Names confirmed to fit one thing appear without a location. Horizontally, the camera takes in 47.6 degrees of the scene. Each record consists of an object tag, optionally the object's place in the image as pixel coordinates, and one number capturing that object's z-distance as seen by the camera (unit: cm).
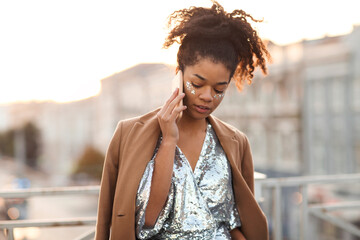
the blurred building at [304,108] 2828
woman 171
